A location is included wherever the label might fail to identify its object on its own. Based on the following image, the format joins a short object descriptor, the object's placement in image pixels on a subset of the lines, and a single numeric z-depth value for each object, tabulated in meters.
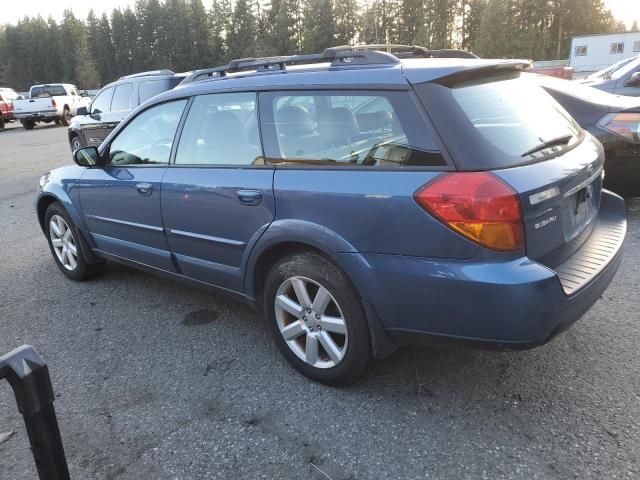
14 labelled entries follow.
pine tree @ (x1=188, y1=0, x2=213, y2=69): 91.44
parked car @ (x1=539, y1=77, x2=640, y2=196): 5.02
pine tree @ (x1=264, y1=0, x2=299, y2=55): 85.56
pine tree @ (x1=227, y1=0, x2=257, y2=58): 89.00
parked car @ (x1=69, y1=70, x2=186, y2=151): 9.64
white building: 39.31
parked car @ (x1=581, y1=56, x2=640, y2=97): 7.50
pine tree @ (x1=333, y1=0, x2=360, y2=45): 81.31
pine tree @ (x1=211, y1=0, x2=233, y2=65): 92.19
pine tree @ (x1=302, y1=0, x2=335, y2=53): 79.91
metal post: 1.35
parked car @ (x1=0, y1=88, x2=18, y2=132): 25.16
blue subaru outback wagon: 2.23
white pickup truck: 23.33
